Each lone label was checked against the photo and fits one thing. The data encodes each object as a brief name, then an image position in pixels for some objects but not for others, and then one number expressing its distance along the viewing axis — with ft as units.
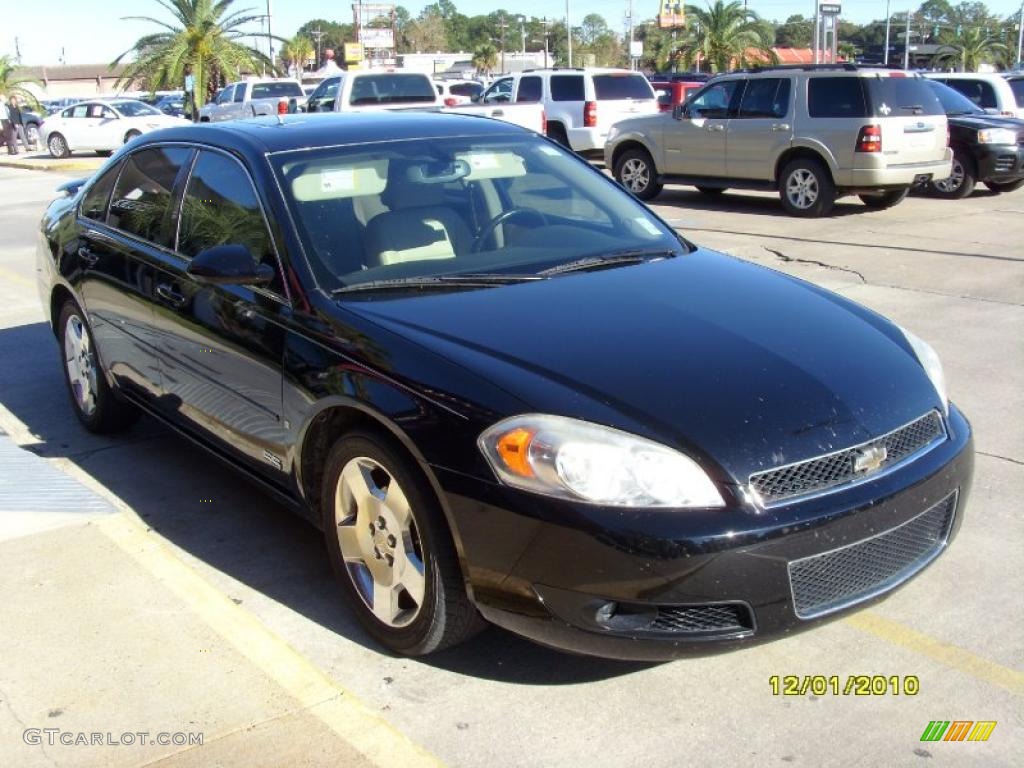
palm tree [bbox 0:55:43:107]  113.50
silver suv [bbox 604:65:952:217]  43.57
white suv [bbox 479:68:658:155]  65.21
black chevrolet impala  9.81
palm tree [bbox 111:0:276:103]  96.22
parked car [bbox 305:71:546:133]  65.51
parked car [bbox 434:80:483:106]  106.92
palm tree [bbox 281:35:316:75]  241.59
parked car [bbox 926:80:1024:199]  48.49
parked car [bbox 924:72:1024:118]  54.24
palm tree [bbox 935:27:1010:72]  208.13
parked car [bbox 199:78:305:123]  87.66
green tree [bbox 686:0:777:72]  159.53
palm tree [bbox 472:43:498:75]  304.50
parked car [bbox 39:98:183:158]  92.68
